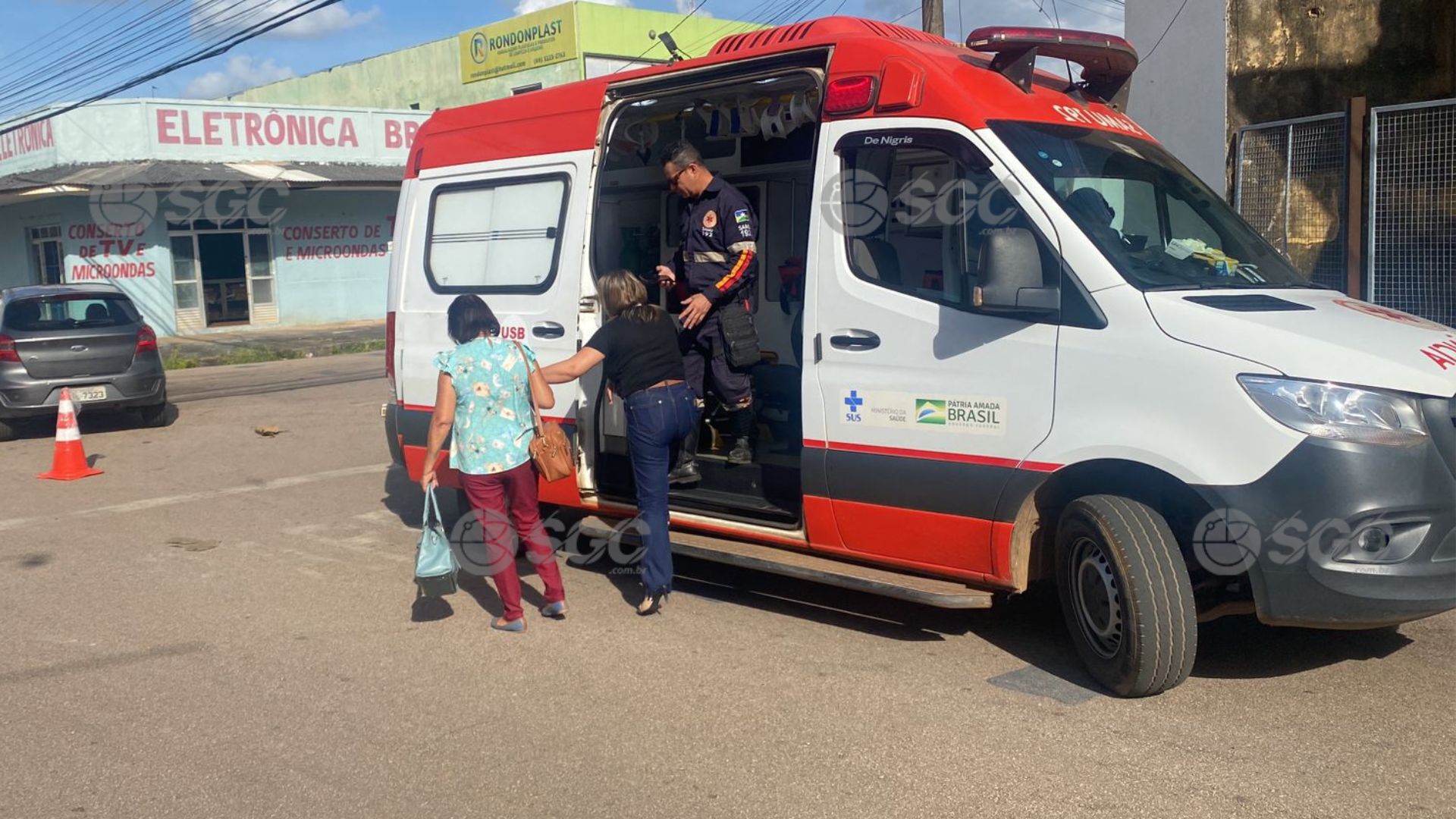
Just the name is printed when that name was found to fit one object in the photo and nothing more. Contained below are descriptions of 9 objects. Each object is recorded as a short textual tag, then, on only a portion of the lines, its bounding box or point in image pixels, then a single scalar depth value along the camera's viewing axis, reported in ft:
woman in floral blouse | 18.93
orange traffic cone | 33.50
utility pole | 46.37
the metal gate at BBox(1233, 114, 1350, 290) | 39.04
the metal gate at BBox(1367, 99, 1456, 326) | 35.60
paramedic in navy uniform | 21.15
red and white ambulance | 13.92
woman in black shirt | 19.43
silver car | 39.17
